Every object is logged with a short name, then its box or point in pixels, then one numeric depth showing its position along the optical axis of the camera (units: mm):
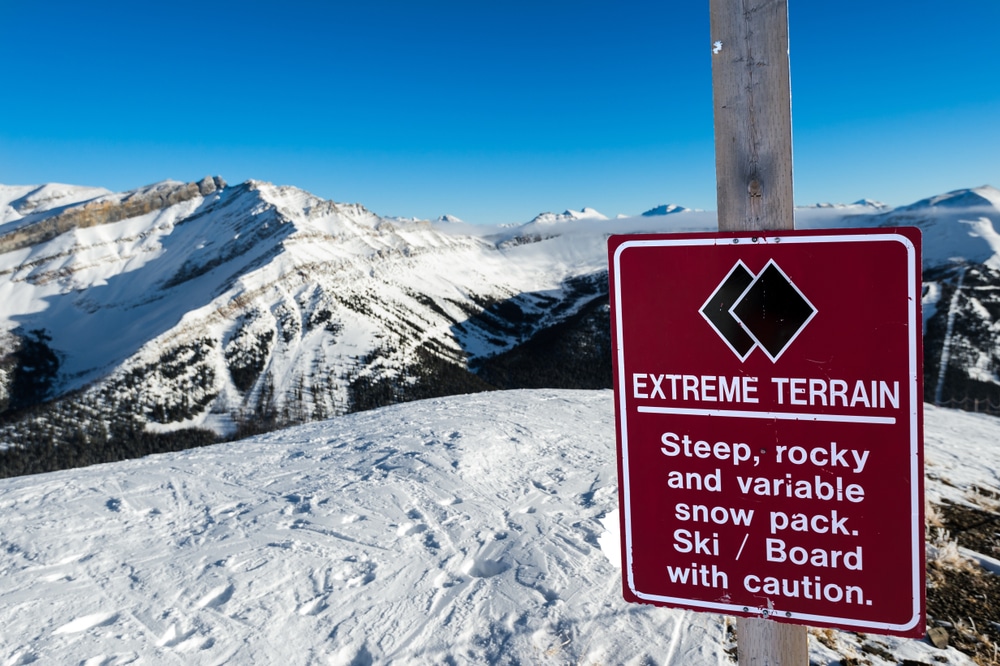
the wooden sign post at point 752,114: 2139
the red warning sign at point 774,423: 1978
